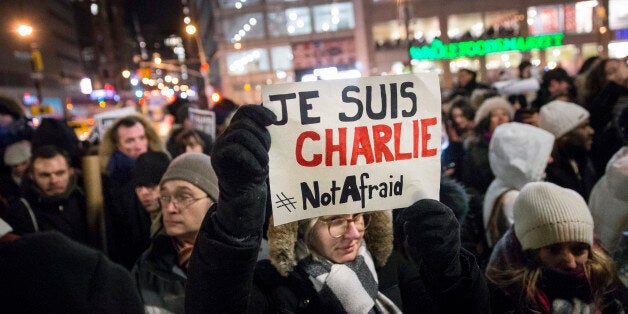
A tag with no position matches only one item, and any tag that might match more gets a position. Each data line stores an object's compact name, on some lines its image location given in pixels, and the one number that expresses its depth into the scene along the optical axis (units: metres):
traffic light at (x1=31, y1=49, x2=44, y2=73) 23.56
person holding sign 1.76
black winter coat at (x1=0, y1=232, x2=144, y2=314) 1.04
